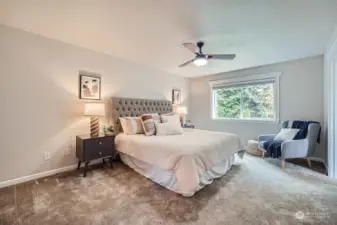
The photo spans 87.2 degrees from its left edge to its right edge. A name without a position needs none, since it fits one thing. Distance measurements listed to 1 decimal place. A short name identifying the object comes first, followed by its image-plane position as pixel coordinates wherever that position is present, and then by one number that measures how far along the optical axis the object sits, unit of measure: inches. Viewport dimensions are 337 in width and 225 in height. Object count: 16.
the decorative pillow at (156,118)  154.6
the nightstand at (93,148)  115.3
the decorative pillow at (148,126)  136.6
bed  86.5
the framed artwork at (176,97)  213.2
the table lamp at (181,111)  205.8
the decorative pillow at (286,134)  139.9
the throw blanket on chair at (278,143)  132.2
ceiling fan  111.3
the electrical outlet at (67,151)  125.2
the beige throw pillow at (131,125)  140.2
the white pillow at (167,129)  136.8
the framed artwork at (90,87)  132.3
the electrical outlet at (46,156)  114.8
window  174.9
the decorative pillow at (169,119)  151.0
